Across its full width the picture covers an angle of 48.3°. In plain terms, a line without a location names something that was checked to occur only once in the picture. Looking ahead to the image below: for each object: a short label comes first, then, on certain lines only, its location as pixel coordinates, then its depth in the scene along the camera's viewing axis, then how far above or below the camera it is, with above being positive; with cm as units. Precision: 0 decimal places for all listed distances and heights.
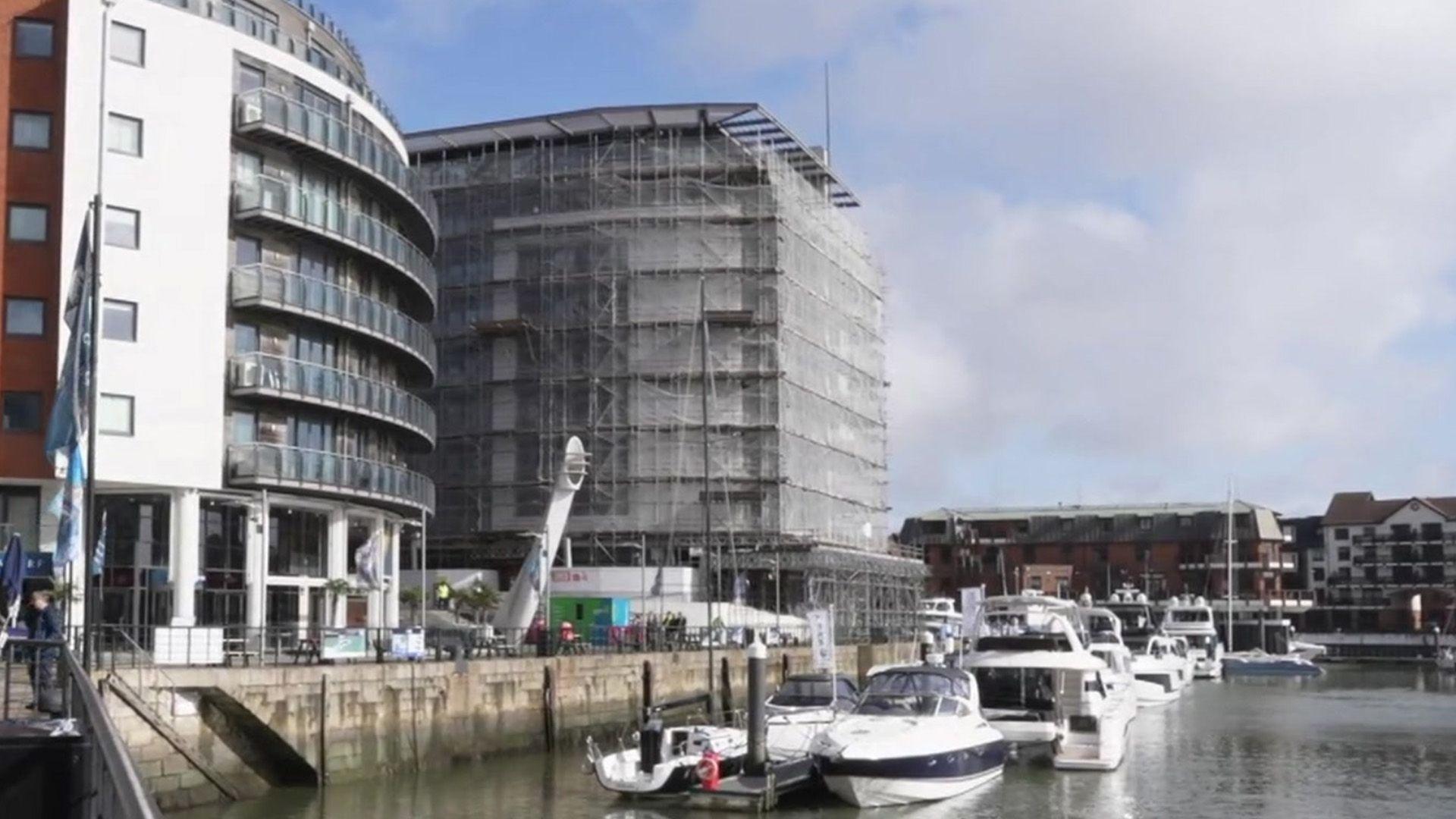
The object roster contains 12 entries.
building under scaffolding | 8556 +1162
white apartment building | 4556 +771
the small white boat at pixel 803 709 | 3797 -365
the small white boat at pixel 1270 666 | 10288 -673
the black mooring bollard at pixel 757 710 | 3434 -314
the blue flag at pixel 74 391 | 2942 +320
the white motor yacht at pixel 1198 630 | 10250 -472
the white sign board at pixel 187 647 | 3747 -194
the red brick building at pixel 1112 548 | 14888 +123
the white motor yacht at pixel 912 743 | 3412 -397
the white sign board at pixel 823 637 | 4328 -202
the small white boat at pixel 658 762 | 3500 -438
